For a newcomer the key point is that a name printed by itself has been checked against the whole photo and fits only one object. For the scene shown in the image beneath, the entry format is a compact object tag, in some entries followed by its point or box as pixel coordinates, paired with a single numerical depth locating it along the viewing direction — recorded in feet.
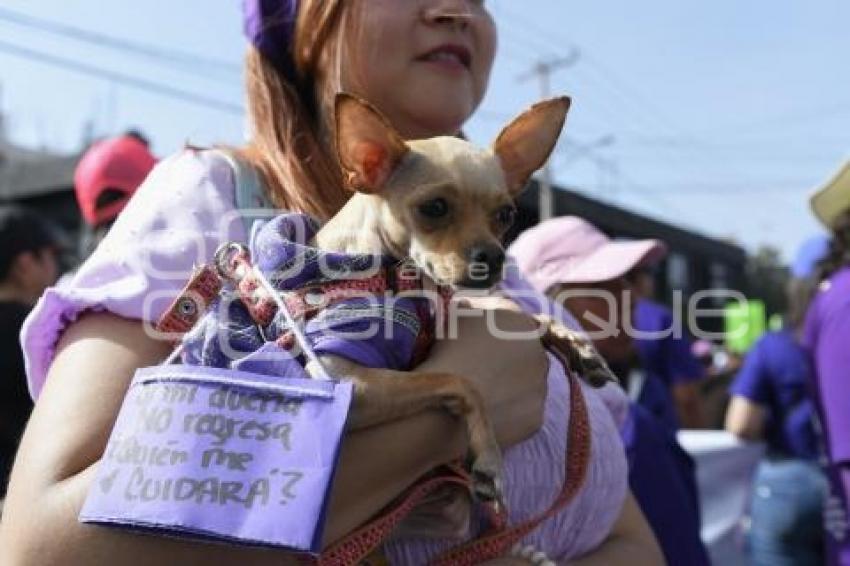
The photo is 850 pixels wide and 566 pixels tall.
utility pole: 67.46
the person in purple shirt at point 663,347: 13.10
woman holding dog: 3.29
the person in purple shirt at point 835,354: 7.58
